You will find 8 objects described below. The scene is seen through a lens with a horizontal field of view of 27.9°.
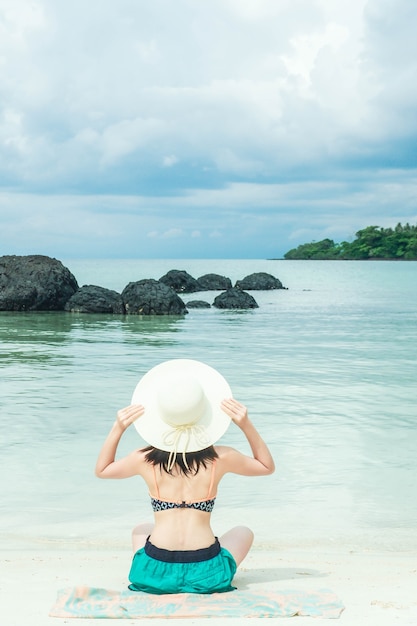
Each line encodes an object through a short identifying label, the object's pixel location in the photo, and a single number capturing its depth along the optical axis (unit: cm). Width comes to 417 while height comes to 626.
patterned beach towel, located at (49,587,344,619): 388
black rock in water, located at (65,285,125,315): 2697
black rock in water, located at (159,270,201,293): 4434
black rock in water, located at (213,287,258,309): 3148
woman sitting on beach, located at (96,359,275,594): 407
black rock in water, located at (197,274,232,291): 4808
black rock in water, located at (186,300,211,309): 3059
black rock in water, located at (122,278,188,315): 2631
